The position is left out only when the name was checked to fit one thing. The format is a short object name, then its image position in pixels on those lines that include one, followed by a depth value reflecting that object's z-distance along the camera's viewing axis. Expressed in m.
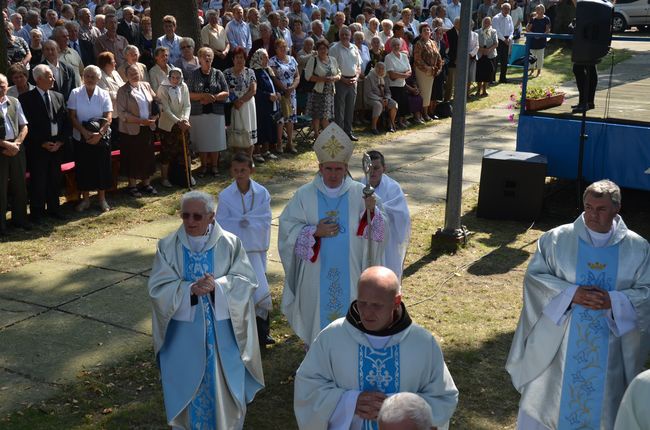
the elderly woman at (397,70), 17.38
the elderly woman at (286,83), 15.09
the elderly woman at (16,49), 13.88
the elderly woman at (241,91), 13.91
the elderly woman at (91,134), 11.71
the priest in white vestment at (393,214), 7.64
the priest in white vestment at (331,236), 6.83
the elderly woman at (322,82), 15.59
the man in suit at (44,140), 11.21
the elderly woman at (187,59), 13.49
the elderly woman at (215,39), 16.30
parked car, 32.03
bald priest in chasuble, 4.46
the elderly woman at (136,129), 12.43
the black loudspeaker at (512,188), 11.89
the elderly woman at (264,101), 14.61
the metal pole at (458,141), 10.30
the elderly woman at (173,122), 12.86
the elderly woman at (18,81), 11.36
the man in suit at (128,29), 16.94
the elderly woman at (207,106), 13.57
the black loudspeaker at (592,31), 11.05
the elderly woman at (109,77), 12.75
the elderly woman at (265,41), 16.30
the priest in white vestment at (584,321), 5.73
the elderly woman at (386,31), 19.59
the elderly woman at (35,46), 14.66
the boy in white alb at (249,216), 7.50
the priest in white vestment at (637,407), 3.71
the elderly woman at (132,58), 12.67
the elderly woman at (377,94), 17.19
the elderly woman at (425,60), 18.27
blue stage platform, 11.76
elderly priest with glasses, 5.96
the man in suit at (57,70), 12.50
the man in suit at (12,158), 10.72
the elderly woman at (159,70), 13.27
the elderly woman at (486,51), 21.89
